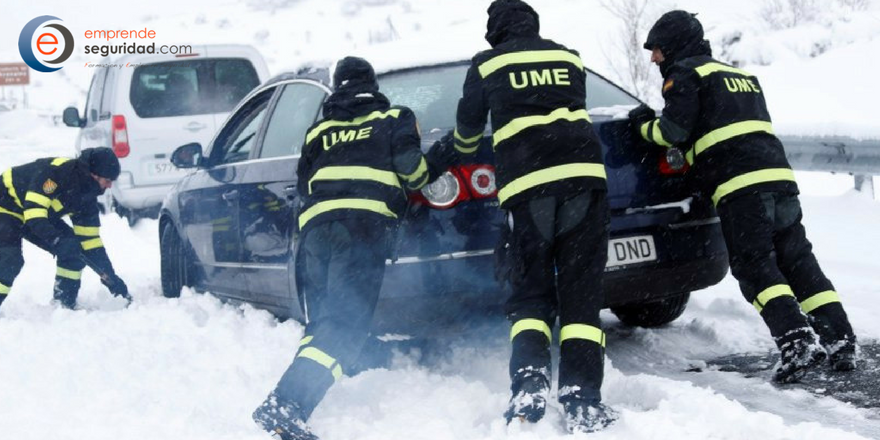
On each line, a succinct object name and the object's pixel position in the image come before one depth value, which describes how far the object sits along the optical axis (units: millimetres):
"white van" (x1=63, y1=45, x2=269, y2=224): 11156
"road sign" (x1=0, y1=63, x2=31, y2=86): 41938
